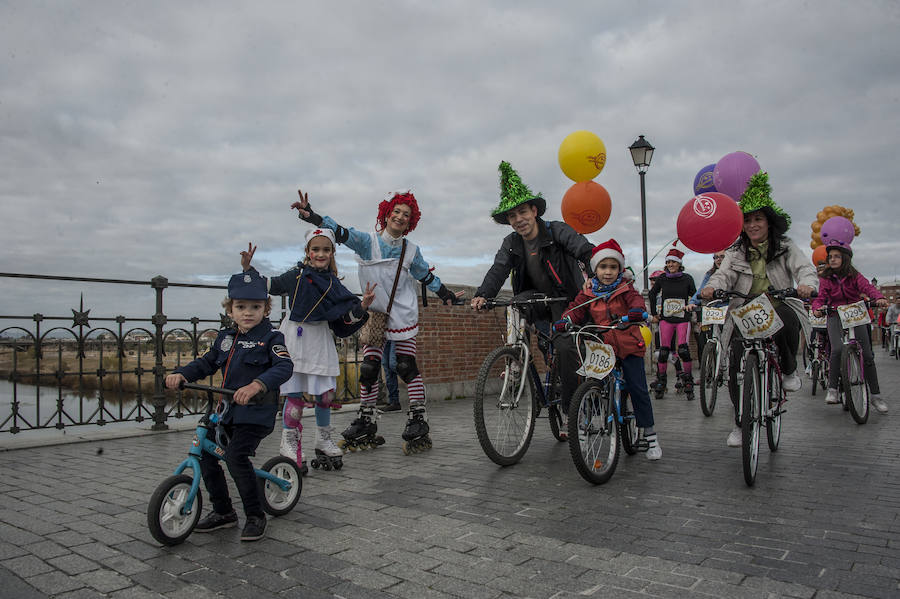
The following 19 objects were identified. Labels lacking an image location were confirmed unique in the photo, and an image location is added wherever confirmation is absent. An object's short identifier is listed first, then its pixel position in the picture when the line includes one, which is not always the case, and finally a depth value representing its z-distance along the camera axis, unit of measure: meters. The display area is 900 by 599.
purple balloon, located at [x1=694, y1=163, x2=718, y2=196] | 8.43
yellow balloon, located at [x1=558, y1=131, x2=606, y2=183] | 7.95
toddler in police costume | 3.43
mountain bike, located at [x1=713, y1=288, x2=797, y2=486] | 4.44
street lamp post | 13.52
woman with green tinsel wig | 5.34
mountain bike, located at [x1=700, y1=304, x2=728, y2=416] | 6.31
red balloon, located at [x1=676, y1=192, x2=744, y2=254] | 5.78
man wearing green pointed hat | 5.56
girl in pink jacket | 7.42
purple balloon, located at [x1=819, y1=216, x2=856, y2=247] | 8.28
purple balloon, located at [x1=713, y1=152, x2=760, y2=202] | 7.64
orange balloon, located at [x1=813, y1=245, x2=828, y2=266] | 13.20
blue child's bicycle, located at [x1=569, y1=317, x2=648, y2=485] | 4.31
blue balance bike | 3.17
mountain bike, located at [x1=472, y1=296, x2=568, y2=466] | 4.79
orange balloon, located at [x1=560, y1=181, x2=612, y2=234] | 7.76
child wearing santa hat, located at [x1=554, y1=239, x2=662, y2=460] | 4.90
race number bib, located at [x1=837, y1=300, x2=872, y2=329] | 7.33
